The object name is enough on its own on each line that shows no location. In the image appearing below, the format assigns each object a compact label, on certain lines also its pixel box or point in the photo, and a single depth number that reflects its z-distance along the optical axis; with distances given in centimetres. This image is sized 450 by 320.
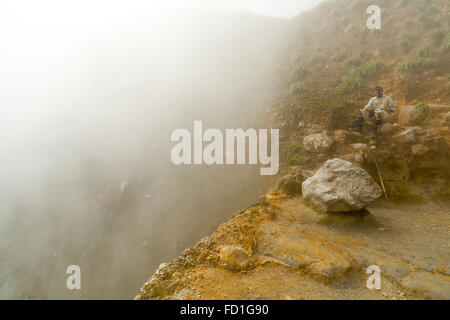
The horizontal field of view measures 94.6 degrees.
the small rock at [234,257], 407
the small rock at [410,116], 729
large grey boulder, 479
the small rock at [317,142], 766
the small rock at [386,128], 721
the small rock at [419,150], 608
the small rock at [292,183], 644
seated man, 711
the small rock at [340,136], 765
